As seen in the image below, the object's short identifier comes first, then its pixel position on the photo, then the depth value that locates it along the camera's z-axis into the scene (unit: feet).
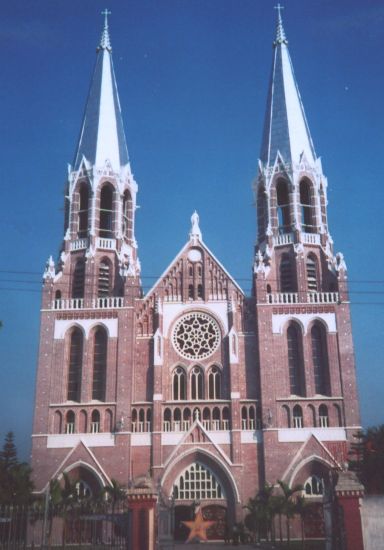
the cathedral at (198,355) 126.93
